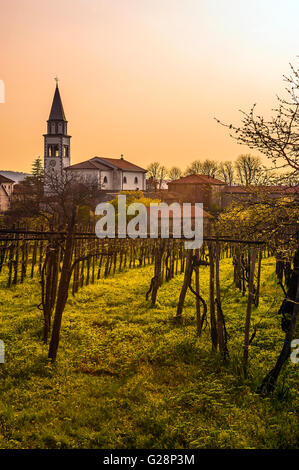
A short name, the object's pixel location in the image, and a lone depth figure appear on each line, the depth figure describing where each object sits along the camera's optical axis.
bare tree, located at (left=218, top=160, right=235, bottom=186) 77.94
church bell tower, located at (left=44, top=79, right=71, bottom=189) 71.94
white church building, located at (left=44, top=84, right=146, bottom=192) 69.25
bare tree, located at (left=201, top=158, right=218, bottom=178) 78.00
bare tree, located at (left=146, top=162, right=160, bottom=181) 88.06
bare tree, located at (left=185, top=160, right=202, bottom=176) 79.94
